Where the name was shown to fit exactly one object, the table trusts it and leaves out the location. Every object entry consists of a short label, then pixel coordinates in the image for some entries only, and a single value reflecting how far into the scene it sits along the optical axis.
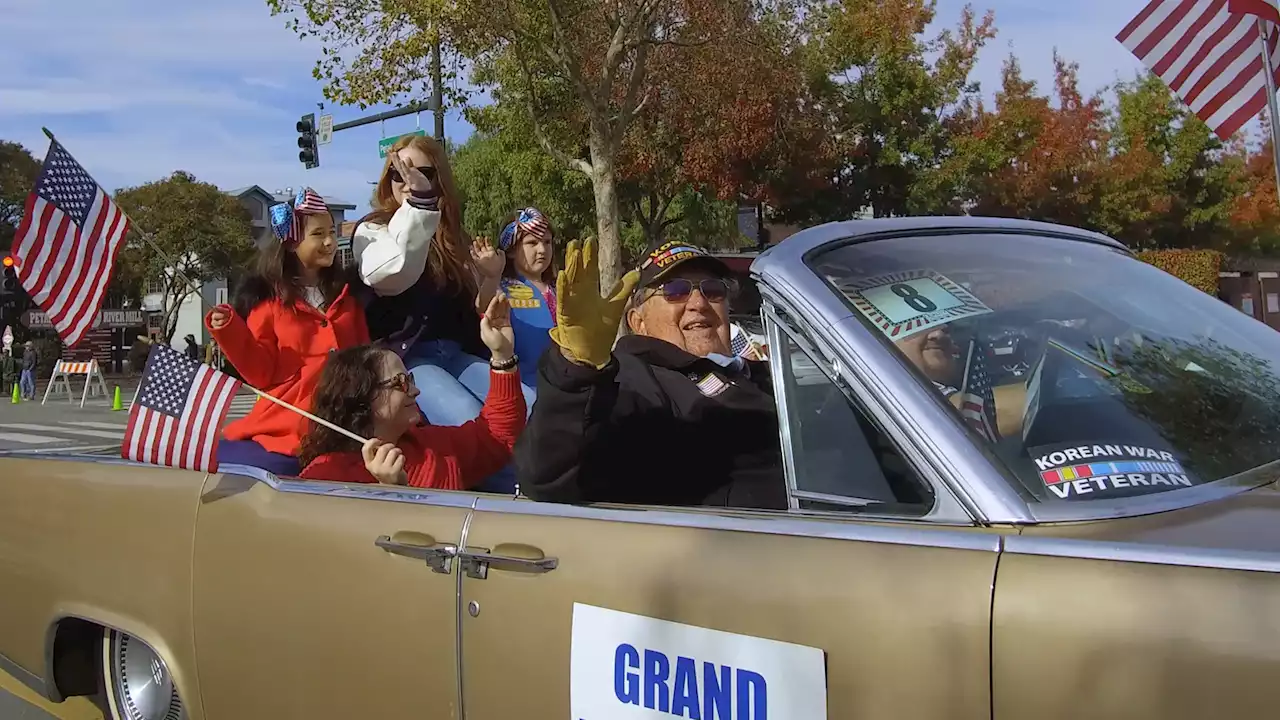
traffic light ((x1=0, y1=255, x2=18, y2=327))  37.59
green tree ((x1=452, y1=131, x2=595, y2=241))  27.20
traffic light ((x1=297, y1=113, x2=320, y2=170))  16.98
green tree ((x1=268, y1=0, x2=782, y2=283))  14.46
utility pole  14.86
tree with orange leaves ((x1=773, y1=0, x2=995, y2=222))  24.72
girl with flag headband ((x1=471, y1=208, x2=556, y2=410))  4.34
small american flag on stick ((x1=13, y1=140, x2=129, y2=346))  3.62
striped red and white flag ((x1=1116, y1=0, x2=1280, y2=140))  7.01
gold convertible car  1.42
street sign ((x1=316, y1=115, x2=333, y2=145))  16.44
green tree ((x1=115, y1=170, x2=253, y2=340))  35.19
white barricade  22.38
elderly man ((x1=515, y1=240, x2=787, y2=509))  2.18
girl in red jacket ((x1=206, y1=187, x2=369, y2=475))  3.68
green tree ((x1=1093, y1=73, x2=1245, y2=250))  28.70
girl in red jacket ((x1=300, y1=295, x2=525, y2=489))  3.04
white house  45.78
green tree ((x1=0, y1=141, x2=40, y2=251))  33.97
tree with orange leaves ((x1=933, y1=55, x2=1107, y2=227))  26.27
